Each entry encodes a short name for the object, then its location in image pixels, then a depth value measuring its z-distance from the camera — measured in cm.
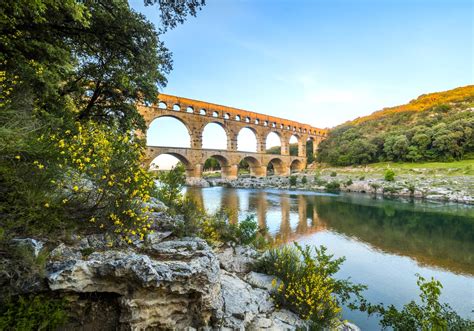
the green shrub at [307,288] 301
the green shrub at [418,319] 253
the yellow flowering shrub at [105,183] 270
